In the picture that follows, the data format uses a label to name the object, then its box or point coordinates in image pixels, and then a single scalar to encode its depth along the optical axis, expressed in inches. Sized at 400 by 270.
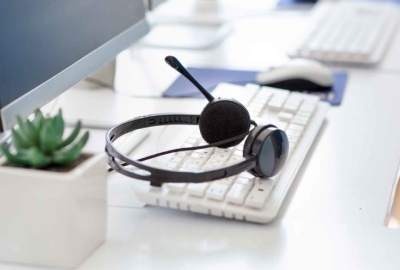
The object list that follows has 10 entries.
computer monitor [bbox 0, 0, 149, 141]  38.8
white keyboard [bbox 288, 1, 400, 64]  62.3
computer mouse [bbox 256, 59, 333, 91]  55.1
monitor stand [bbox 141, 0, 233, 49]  65.3
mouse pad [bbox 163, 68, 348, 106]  54.6
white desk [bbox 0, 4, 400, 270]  37.3
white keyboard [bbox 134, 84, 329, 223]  39.3
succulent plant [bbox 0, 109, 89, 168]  35.2
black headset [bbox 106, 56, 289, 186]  38.9
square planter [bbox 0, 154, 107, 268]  35.2
